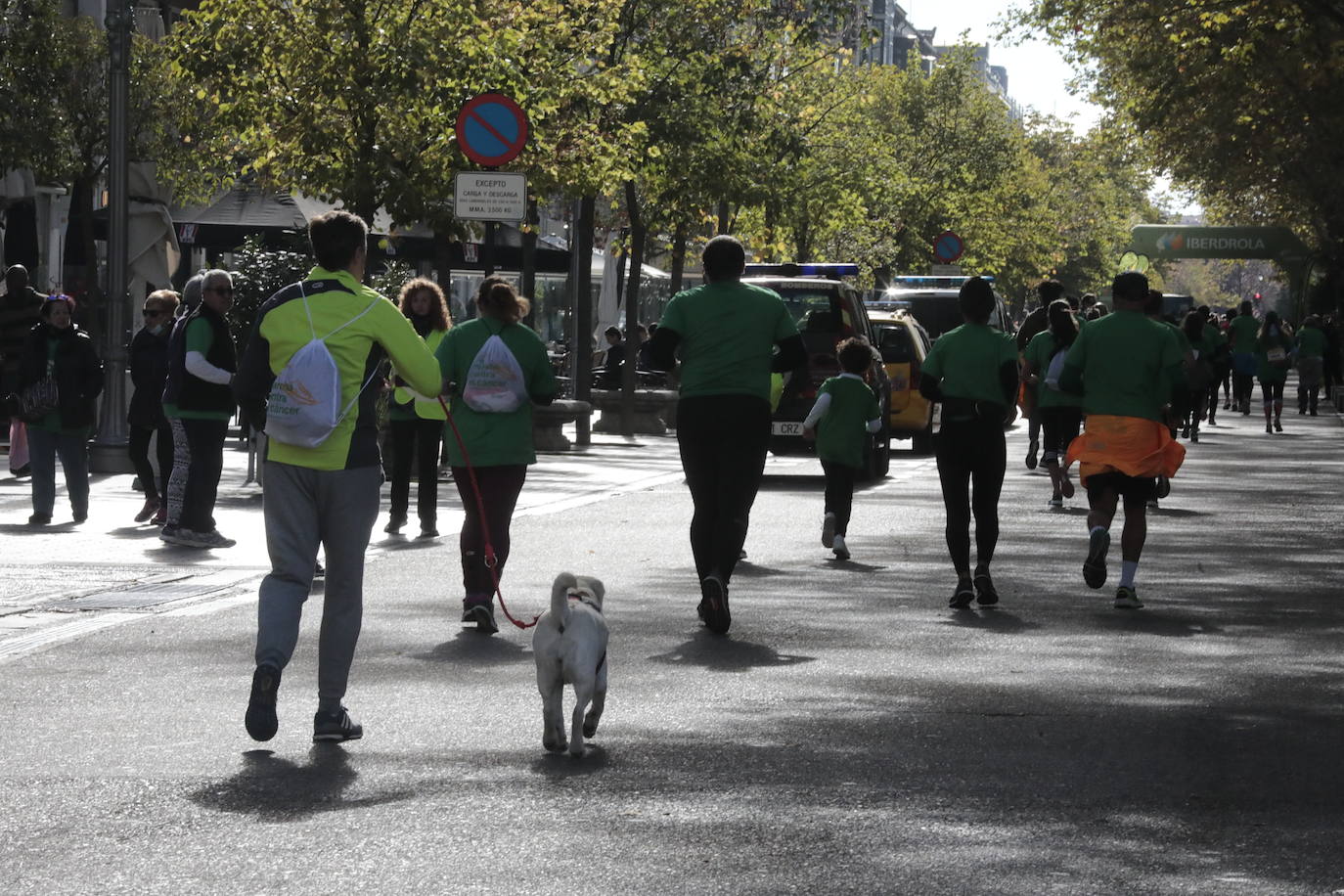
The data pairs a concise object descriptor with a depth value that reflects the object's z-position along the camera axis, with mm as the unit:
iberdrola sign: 85250
